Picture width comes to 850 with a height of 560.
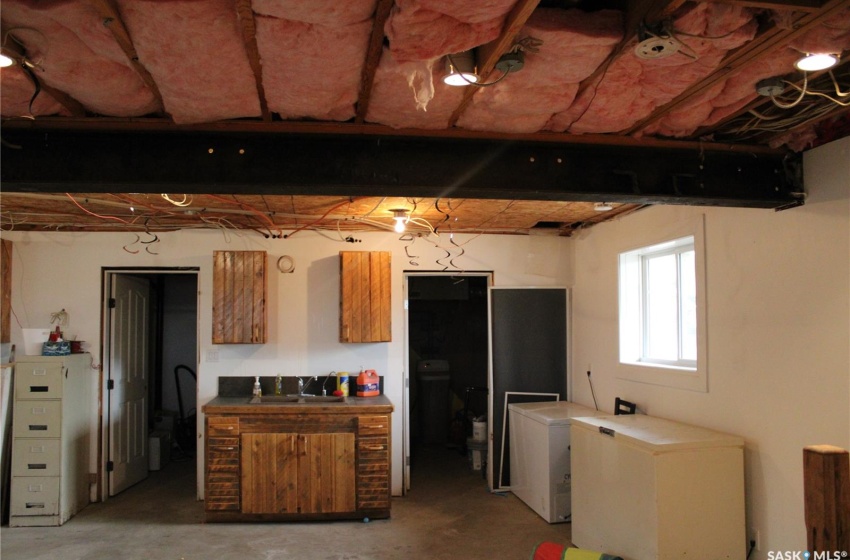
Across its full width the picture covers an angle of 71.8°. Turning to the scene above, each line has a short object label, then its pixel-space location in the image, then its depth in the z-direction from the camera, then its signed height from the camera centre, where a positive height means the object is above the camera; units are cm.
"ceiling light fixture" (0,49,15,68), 171 +75
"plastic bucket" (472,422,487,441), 600 -121
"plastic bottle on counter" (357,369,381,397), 520 -63
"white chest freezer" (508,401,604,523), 455 -117
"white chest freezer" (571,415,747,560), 310 -100
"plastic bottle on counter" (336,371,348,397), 520 -61
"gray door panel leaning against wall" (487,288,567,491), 548 -30
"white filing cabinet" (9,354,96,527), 459 -103
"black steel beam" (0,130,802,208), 238 +62
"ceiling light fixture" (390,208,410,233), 452 +74
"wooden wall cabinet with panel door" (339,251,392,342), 519 +14
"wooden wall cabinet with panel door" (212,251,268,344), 505 +14
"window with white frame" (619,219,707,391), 372 -1
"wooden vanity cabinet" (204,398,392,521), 460 -119
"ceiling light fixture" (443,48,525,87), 184 +78
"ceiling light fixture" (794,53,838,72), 188 +81
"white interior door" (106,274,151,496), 529 -63
